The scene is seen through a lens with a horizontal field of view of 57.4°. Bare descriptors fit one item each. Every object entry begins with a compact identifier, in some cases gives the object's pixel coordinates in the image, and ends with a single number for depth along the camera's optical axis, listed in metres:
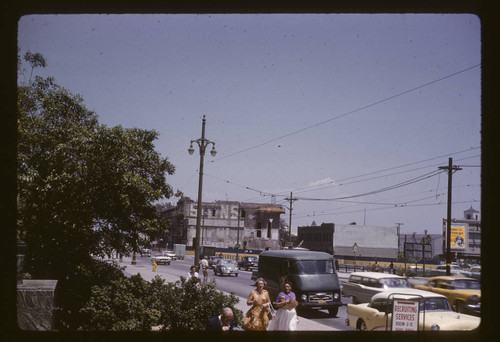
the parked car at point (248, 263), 47.22
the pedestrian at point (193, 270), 15.91
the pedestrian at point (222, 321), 8.07
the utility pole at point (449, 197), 27.39
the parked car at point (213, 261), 46.71
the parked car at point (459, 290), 15.59
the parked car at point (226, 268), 37.91
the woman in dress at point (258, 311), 9.70
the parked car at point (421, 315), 9.34
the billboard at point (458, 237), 47.36
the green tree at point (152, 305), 9.95
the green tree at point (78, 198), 10.47
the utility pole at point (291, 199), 54.08
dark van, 16.95
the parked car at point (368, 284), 16.55
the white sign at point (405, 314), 8.87
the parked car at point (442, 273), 37.81
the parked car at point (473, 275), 33.22
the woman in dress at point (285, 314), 9.76
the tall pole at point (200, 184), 20.05
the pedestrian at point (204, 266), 20.47
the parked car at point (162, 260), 51.14
